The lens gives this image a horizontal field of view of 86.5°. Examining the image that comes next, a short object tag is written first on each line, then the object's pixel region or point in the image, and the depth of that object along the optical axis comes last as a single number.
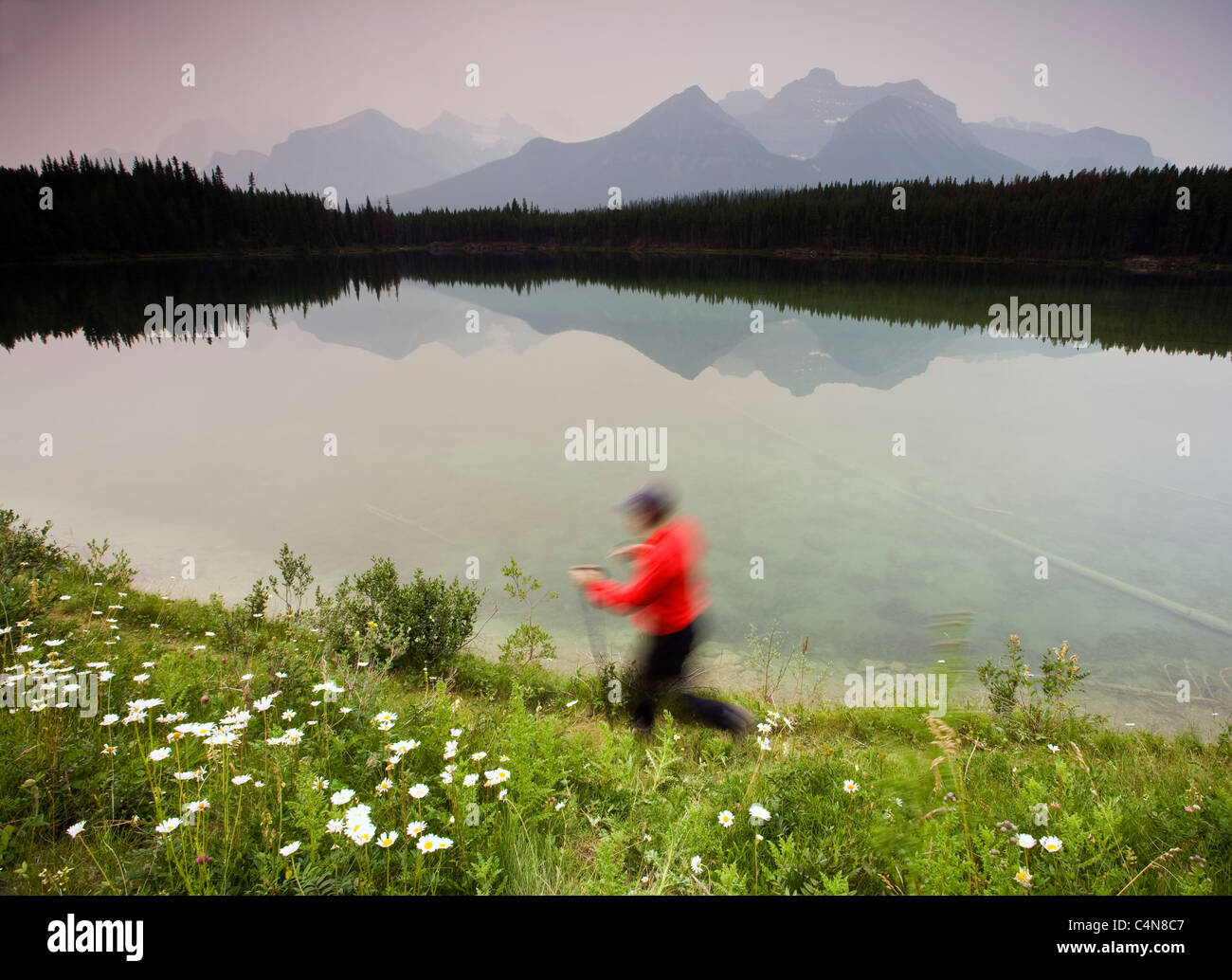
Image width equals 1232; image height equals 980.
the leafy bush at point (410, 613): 7.83
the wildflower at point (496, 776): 3.58
